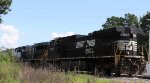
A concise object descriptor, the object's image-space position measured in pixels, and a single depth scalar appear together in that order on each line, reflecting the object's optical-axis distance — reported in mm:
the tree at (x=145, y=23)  55682
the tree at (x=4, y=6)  19560
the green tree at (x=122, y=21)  63424
